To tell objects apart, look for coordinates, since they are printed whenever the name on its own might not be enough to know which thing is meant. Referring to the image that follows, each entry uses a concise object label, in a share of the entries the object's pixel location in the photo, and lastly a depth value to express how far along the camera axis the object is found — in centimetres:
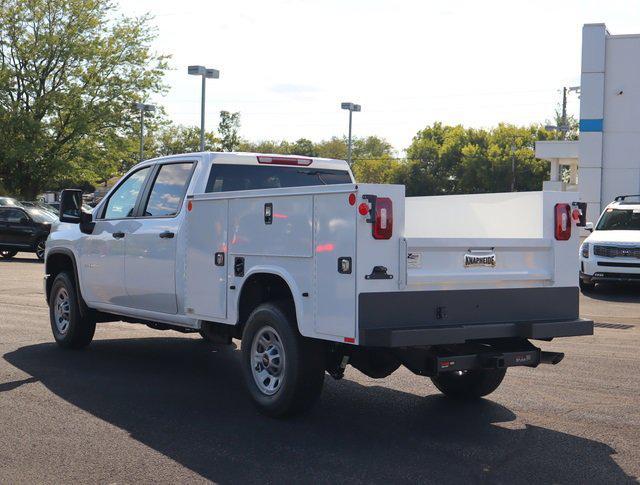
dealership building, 3816
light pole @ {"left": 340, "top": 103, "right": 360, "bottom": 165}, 4650
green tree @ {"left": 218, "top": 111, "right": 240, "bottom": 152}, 7906
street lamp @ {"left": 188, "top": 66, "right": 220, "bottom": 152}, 3725
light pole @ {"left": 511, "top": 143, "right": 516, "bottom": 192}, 8331
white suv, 1791
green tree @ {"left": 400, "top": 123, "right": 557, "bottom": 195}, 9194
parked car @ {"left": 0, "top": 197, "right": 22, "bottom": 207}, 2969
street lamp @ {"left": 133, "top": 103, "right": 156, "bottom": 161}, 4444
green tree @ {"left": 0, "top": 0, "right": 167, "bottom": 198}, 4325
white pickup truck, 630
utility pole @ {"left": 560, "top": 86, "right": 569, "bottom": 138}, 7674
